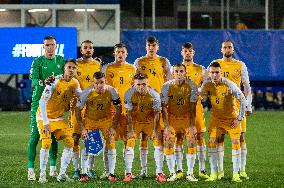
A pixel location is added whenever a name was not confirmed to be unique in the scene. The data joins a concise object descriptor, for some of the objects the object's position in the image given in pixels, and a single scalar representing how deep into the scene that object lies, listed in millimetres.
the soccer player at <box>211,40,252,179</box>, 11281
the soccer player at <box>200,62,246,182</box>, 10828
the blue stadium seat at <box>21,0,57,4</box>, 30406
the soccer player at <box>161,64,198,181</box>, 10820
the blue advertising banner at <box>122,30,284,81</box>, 27688
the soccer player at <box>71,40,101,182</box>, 11031
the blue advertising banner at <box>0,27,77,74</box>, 24203
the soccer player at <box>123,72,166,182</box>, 10752
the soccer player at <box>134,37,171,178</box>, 11922
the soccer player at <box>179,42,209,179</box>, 11211
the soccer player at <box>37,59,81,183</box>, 10594
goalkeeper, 10867
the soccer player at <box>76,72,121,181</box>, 10750
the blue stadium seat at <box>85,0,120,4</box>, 30766
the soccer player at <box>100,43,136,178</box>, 11602
